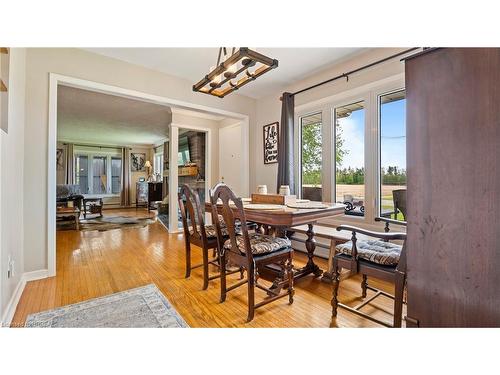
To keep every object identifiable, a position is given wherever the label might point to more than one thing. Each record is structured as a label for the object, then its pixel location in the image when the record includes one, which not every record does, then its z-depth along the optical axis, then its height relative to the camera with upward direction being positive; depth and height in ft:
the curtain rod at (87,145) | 26.44 +5.51
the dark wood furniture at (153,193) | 25.63 -0.18
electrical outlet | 5.77 -1.91
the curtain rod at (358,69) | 7.64 +4.54
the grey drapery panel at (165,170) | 24.66 +2.35
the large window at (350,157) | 9.68 +1.44
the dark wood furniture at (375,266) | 4.47 -1.62
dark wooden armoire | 2.19 +0.03
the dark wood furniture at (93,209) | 21.70 -1.72
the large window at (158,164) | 28.66 +3.46
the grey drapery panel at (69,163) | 26.20 +3.20
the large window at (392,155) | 8.38 +1.29
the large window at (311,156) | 11.27 +1.70
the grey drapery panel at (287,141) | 11.25 +2.41
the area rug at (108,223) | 16.56 -2.45
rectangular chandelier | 5.41 +3.16
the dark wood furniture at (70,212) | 15.69 -1.37
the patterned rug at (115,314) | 5.33 -3.01
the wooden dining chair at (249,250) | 5.50 -1.52
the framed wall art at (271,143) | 13.02 +2.74
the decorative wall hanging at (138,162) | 29.95 +3.82
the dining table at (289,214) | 5.41 -0.59
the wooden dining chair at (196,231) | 7.26 -1.37
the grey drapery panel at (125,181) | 29.17 +1.33
